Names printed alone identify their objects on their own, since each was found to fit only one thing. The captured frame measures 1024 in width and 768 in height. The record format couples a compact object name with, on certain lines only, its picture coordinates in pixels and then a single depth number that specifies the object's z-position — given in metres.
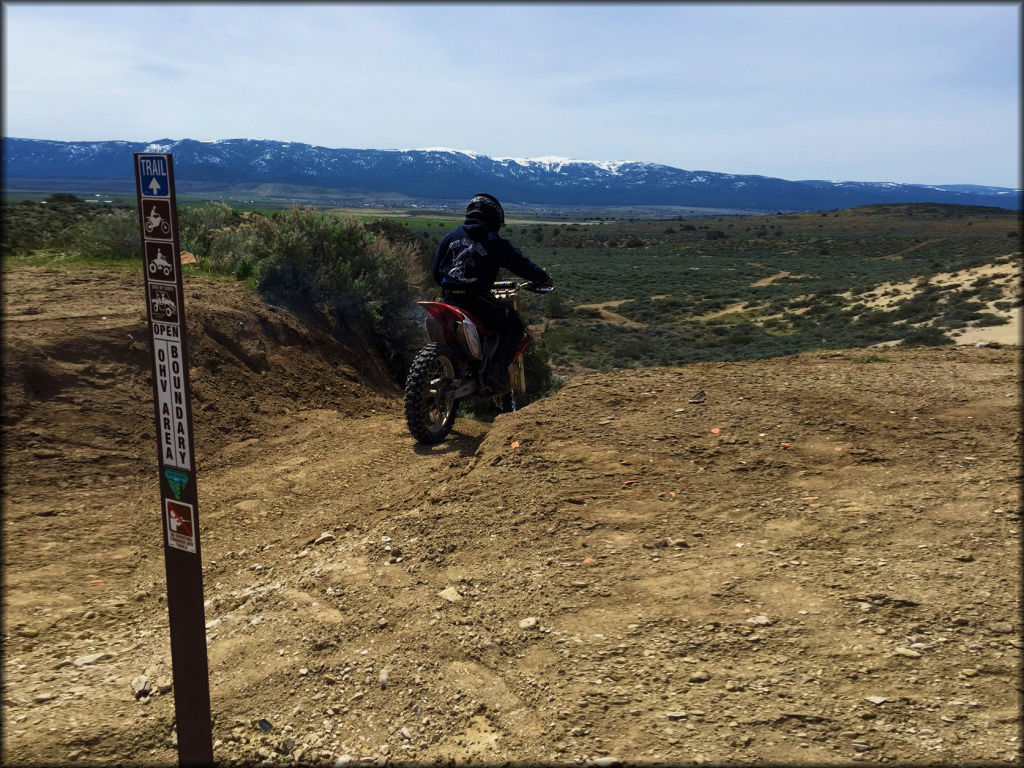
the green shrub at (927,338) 19.89
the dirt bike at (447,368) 6.54
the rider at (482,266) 6.63
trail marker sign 2.50
